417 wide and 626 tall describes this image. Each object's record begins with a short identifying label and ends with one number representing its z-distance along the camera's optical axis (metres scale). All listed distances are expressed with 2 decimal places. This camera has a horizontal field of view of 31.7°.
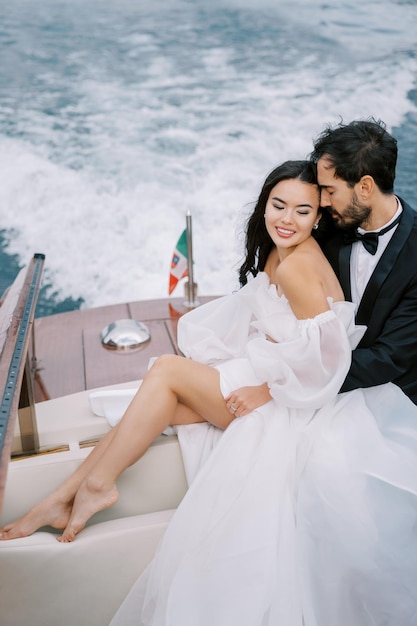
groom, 1.50
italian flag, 2.98
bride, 1.27
